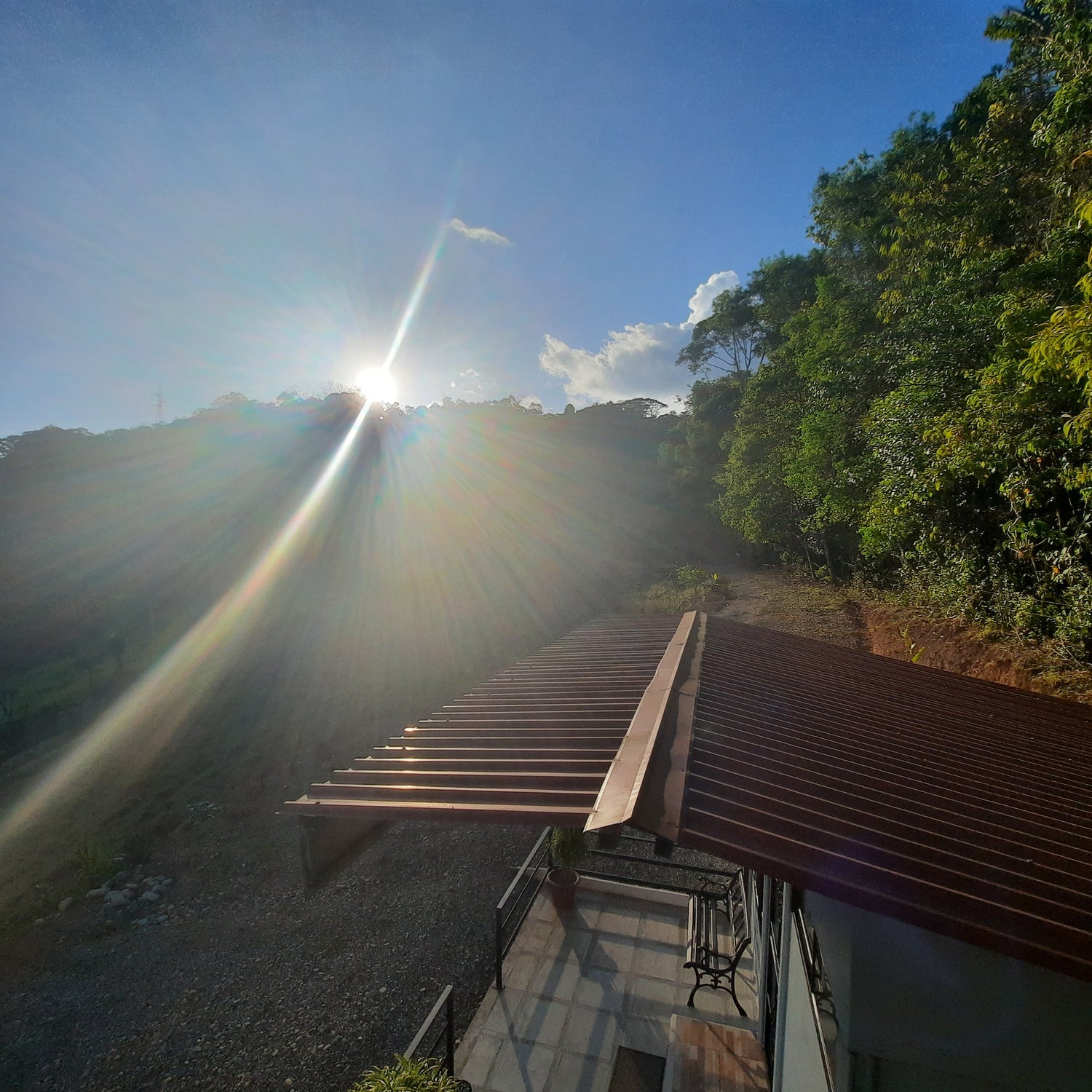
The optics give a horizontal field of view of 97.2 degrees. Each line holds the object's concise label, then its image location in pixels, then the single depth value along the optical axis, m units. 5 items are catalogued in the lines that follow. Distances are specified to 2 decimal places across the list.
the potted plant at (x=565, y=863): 5.54
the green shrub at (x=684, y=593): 15.54
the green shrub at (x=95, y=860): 9.01
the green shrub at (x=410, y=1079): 3.37
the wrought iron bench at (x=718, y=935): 4.48
